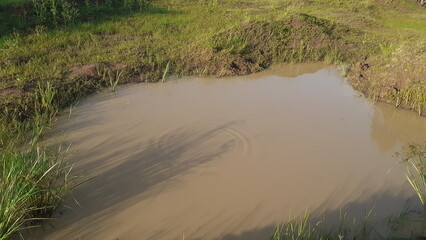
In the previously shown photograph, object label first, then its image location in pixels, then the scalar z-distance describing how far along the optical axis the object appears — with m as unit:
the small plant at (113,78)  6.43
